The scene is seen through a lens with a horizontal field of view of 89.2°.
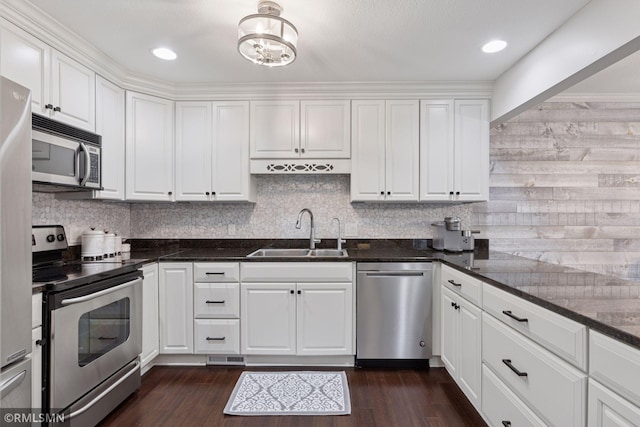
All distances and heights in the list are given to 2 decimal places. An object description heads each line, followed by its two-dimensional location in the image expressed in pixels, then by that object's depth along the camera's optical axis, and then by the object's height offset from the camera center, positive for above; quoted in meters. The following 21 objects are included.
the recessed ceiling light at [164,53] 2.37 +1.17
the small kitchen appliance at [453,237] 2.89 -0.22
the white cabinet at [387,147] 2.95 +0.59
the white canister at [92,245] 2.43 -0.27
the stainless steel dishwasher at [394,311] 2.62 -0.80
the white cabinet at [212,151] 2.97 +0.55
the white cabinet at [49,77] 1.79 +0.83
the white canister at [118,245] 2.68 -0.29
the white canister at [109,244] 2.54 -0.27
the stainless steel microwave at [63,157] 1.85 +0.33
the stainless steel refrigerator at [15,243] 1.25 -0.13
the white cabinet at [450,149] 2.94 +0.57
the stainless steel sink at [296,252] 3.04 -0.39
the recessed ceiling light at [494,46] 2.24 +1.18
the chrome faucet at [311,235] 3.11 -0.23
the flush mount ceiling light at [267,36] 1.74 +0.95
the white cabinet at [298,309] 2.63 -0.79
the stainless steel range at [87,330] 1.61 -0.69
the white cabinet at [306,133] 2.96 +0.72
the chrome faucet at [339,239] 3.11 -0.27
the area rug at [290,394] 2.06 -1.26
